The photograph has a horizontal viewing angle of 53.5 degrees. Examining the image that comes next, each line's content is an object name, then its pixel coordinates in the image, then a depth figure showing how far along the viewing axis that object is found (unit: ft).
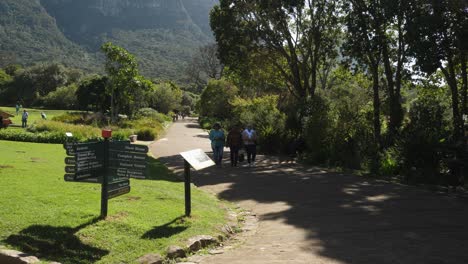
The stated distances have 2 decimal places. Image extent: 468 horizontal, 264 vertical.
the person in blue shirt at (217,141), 53.31
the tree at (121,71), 122.11
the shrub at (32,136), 74.90
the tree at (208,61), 257.96
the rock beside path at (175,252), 19.49
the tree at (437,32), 45.80
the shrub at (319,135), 59.26
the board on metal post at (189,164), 25.34
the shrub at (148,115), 166.68
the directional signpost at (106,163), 22.08
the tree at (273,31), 76.54
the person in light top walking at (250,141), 56.24
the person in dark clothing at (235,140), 54.03
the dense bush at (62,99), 239.09
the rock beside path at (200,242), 20.90
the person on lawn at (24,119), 101.65
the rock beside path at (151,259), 18.37
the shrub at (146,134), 107.65
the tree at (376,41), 60.34
